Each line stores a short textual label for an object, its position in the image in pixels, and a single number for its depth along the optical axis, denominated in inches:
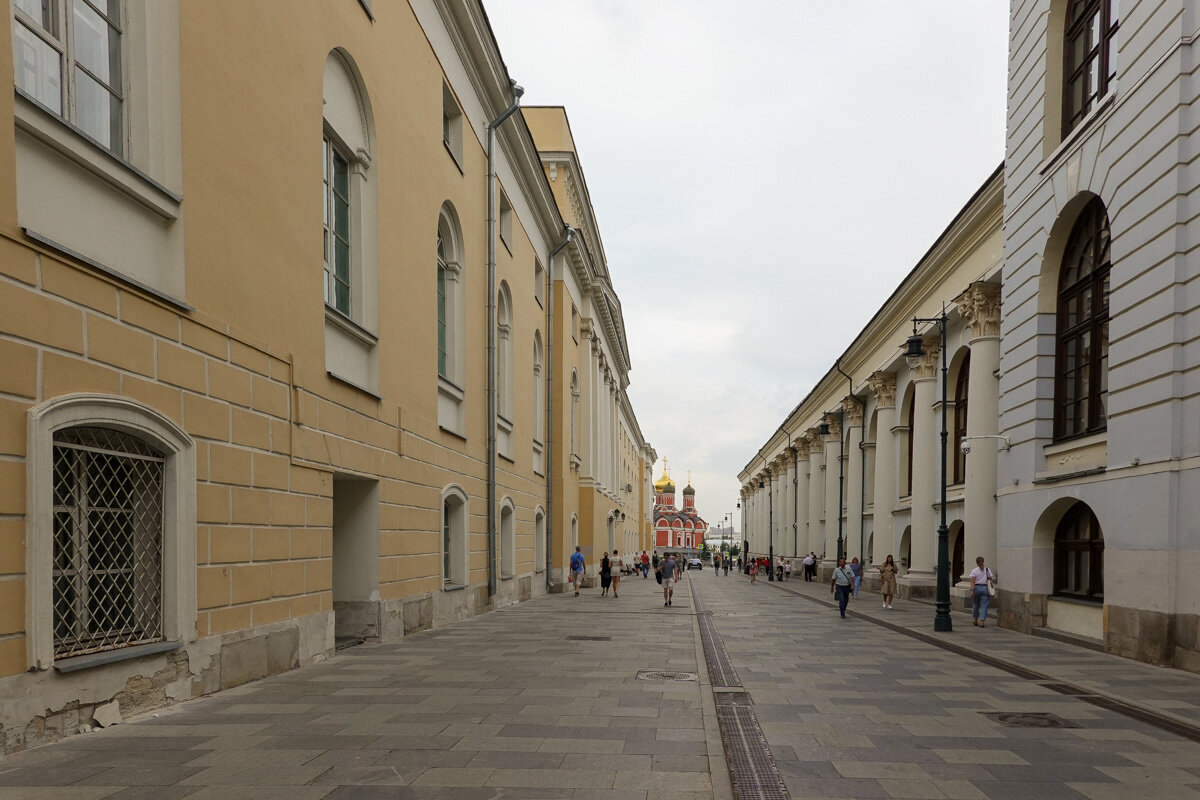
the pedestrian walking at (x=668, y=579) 1034.7
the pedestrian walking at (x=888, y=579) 1024.2
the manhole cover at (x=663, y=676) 443.5
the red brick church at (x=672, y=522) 6294.3
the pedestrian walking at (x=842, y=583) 891.4
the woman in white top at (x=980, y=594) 781.9
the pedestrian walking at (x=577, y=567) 1259.7
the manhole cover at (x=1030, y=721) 343.3
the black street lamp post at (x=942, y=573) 738.2
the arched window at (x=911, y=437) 1382.9
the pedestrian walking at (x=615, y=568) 1185.4
